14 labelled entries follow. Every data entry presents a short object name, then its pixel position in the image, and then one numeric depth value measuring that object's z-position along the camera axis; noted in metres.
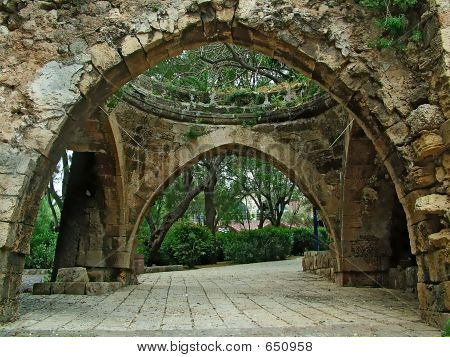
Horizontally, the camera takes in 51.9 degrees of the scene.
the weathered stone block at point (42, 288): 6.29
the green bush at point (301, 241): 17.77
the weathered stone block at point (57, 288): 6.26
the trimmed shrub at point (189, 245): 13.91
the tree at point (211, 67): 10.55
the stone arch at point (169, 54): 4.00
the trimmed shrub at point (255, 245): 14.90
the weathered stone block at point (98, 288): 6.39
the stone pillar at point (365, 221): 7.27
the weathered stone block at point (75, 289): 6.34
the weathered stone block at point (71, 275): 6.47
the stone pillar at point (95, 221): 7.67
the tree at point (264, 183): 17.28
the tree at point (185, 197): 13.63
